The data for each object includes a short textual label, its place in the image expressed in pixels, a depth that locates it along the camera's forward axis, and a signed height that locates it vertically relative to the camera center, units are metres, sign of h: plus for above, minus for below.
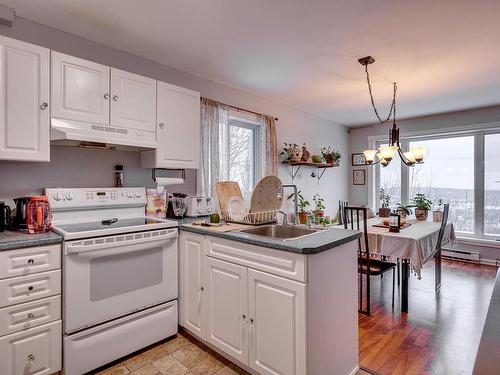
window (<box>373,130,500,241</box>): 4.42 +0.16
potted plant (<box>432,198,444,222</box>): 3.89 -0.36
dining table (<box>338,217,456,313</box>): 2.52 -0.53
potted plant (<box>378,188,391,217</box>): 5.17 -0.19
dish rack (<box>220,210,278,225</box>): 2.33 -0.24
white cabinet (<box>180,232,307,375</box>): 1.51 -0.74
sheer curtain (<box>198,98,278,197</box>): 3.03 +0.46
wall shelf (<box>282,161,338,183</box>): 4.23 +0.34
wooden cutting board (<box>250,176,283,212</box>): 2.37 -0.06
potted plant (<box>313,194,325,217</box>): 4.58 -0.30
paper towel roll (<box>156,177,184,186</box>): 2.60 +0.06
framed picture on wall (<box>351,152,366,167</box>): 5.57 +0.56
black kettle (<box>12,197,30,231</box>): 1.85 -0.15
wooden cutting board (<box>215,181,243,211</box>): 2.55 -0.03
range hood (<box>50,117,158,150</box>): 1.89 +0.36
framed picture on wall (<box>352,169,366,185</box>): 5.58 +0.21
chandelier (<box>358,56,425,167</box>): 2.92 +0.37
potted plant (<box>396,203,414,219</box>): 3.80 -0.31
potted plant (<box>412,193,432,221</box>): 3.77 -0.27
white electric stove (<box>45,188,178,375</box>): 1.73 -0.59
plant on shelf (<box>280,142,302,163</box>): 4.09 +0.48
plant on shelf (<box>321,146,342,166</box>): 4.73 +0.52
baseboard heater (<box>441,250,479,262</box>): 4.44 -1.04
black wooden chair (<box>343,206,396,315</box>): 2.69 -0.75
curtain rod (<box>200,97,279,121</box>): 3.37 +0.94
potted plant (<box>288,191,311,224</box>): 4.15 -0.28
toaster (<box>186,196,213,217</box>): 2.69 -0.17
